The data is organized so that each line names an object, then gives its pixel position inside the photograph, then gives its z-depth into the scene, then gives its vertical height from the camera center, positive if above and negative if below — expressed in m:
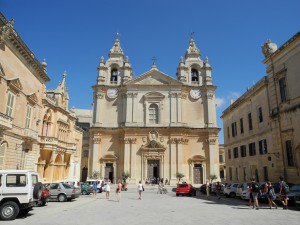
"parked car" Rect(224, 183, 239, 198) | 22.23 -1.65
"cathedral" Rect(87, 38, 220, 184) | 36.75 +6.66
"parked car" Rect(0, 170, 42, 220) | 10.37 -0.98
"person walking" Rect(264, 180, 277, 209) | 13.67 -1.10
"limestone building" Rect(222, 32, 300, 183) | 18.94 +4.46
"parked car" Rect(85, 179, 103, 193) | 26.71 -1.54
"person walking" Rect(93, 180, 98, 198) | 22.14 -1.53
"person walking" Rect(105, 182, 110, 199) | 20.26 -1.46
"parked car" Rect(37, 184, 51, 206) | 14.35 -1.51
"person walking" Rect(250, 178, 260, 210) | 13.56 -1.03
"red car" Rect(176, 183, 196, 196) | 23.97 -1.73
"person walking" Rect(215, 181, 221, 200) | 20.69 -1.46
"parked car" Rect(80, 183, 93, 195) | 24.94 -1.96
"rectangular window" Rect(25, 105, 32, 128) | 20.10 +4.04
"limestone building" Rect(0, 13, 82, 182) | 16.30 +4.41
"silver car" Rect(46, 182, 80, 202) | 17.78 -1.55
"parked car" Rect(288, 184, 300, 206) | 13.73 -1.27
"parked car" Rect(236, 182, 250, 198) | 19.22 -1.31
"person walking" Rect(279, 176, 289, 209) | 13.09 -1.13
